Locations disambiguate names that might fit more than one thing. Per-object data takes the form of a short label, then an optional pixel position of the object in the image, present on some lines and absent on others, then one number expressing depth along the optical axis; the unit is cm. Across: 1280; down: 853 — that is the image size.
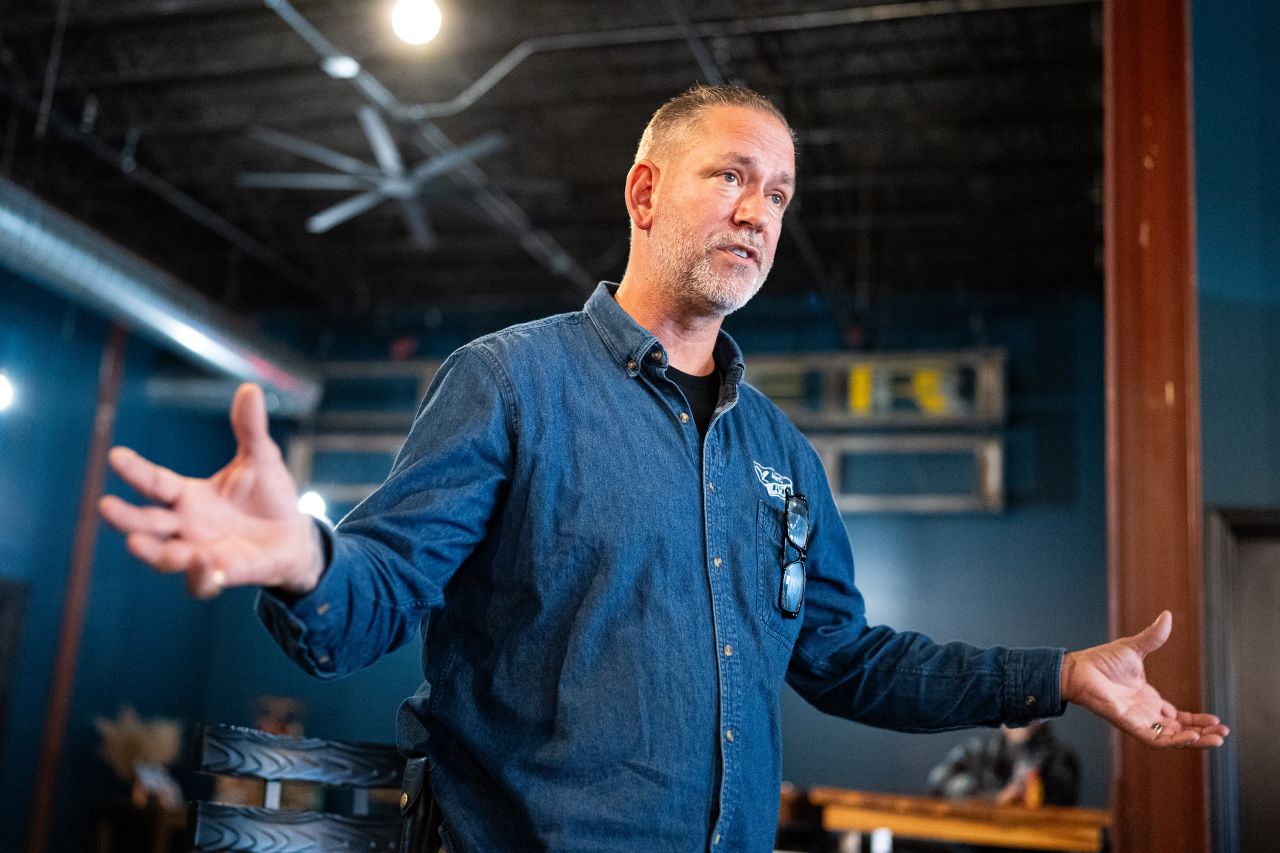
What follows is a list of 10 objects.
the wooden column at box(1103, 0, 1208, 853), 214
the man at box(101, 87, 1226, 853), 139
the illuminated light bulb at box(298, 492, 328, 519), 976
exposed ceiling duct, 680
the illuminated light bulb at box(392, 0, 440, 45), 538
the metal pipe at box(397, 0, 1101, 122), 601
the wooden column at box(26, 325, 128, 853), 891
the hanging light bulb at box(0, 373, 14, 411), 829
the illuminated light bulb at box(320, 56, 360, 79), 625
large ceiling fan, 636
